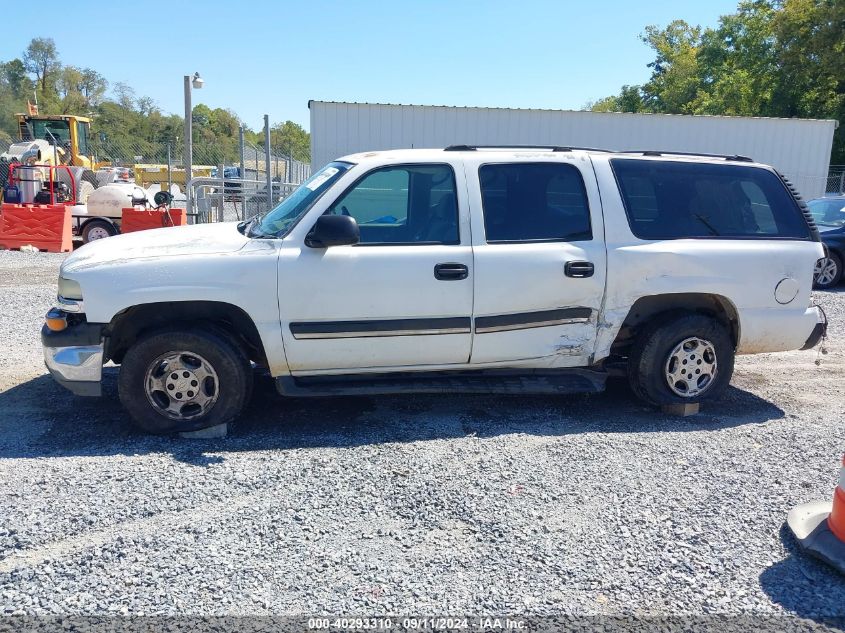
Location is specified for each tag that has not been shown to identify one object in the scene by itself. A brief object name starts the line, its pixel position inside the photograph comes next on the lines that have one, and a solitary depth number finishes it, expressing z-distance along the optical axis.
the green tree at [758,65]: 32.59
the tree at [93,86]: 77.00
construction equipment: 19.70
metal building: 18.91
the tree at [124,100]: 75.68
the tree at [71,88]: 74.44
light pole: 13.87
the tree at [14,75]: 80.72
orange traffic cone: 3.29
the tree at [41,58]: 80.50
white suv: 4.57
